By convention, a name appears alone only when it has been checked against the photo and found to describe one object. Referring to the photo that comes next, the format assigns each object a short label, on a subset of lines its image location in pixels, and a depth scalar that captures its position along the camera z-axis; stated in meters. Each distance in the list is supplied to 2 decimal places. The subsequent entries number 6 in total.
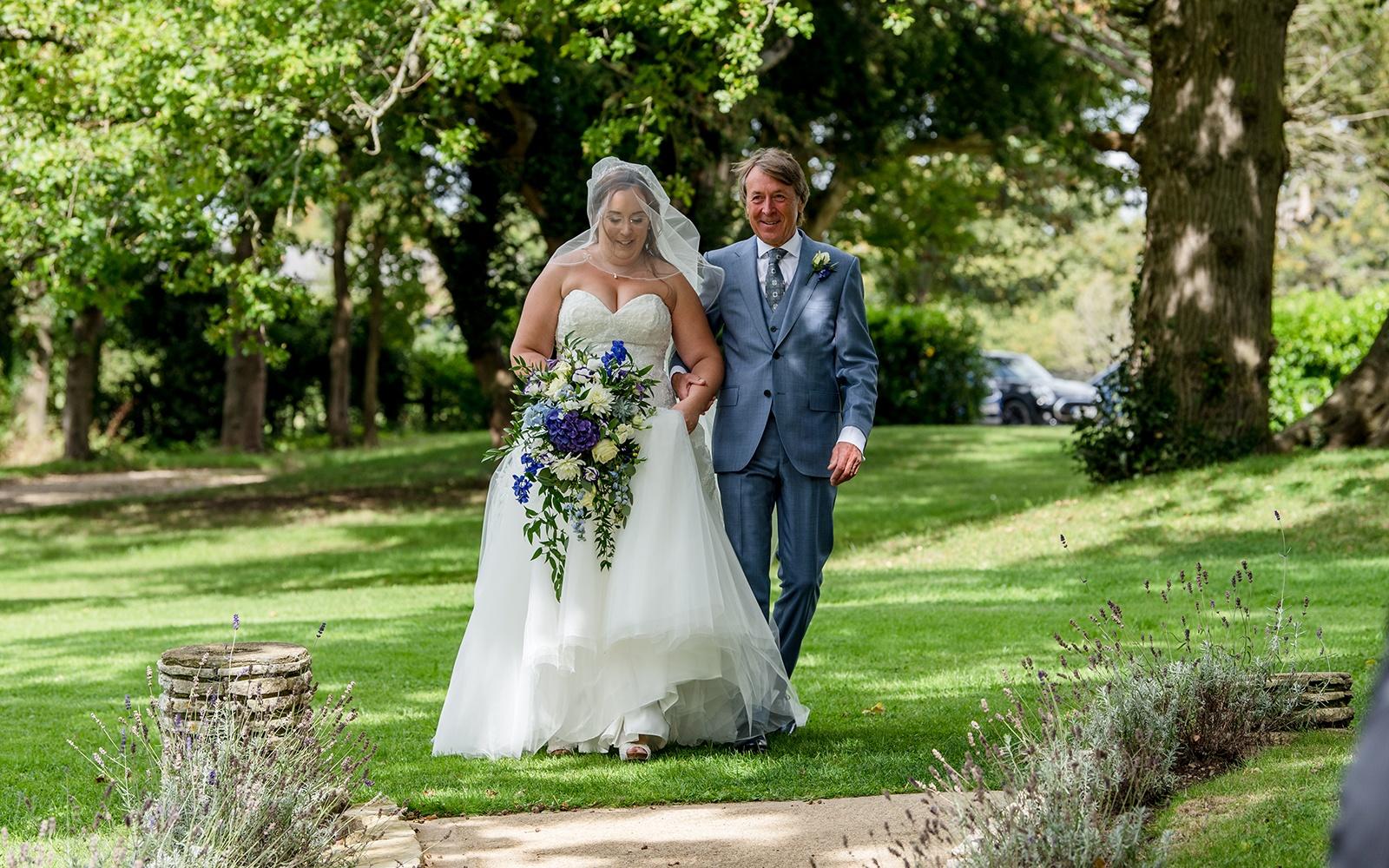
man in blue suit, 11.84
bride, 11.48
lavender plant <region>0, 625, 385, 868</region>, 7.32
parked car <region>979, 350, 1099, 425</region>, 63.94
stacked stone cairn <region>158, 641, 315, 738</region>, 9.02
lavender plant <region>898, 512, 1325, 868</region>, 7.43
